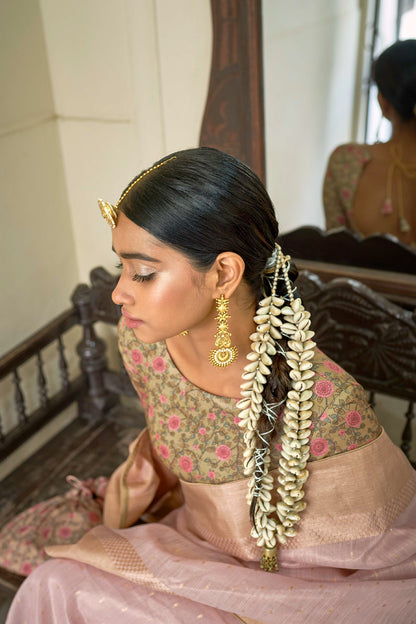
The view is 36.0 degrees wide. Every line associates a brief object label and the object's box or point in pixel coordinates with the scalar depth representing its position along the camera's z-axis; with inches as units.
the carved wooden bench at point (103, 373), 61.1
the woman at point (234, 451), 39.8
